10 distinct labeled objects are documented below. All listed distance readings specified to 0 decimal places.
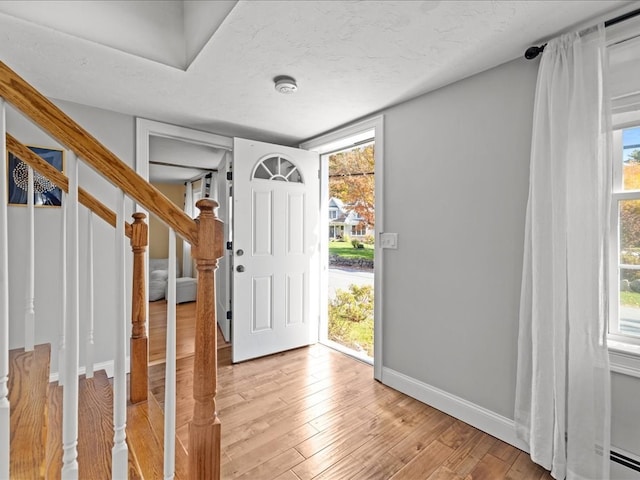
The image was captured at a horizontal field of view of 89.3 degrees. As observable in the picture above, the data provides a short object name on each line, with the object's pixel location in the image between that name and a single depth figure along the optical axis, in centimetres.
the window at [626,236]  157
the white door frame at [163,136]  267
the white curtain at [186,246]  604
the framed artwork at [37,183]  216
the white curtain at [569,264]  147
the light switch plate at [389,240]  248
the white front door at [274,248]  296
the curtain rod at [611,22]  139
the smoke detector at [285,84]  204
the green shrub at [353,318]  416
